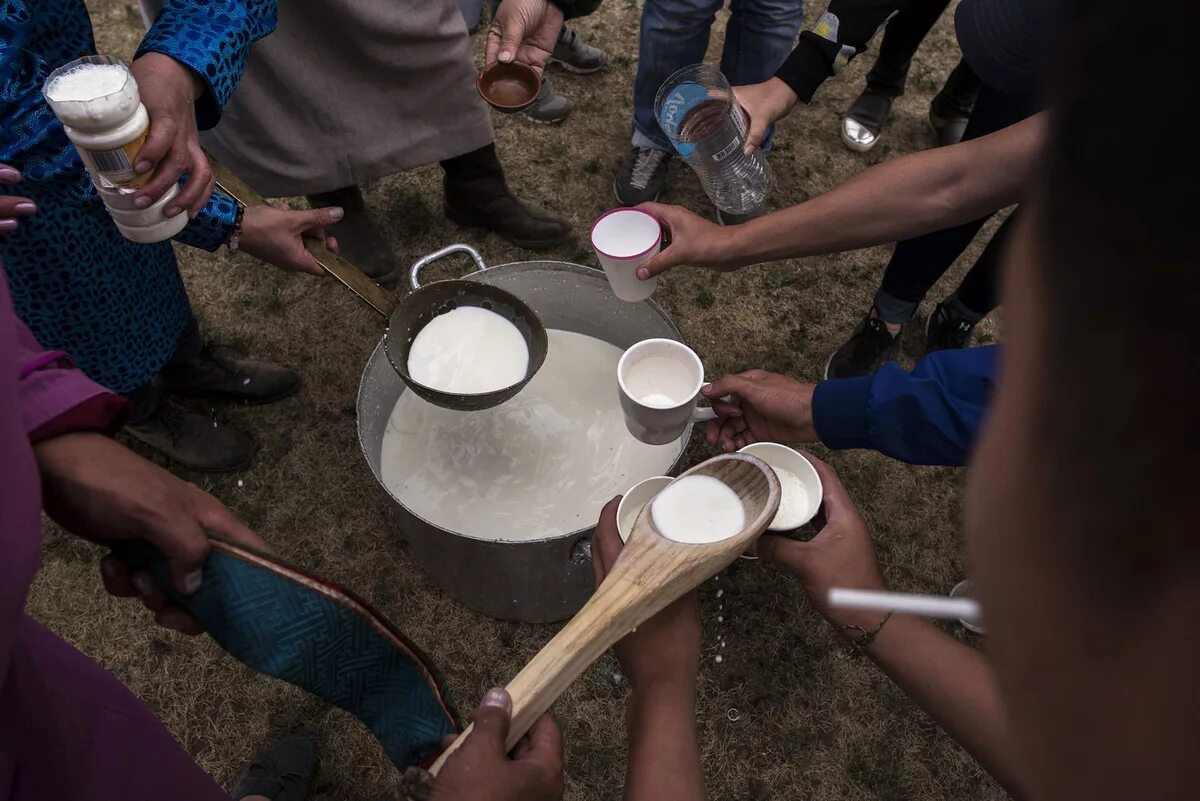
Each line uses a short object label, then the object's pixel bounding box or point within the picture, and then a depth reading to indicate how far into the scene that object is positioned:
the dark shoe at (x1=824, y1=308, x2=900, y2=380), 2.45
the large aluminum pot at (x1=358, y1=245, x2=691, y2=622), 1.63
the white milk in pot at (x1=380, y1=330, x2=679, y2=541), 2.00
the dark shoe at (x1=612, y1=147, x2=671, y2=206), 2.88
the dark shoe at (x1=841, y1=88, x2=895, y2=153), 3.07
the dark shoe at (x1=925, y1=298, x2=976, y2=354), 2.44
